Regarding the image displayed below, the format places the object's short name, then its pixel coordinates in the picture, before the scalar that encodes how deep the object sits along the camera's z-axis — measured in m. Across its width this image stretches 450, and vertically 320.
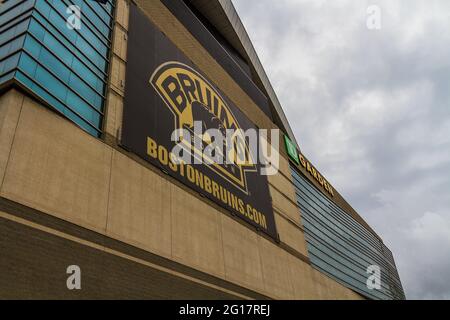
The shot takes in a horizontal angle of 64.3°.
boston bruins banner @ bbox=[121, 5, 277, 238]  18.53
